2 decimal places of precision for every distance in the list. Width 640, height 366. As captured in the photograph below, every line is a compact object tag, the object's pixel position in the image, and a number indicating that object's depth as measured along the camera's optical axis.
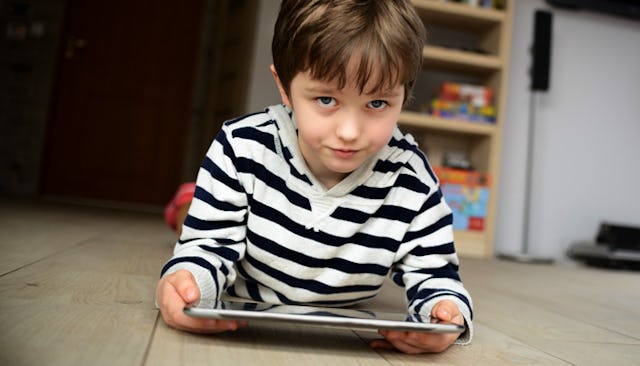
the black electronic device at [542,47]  2.56
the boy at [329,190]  0.63
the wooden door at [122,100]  3.43
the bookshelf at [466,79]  2.31
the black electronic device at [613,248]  2.38
